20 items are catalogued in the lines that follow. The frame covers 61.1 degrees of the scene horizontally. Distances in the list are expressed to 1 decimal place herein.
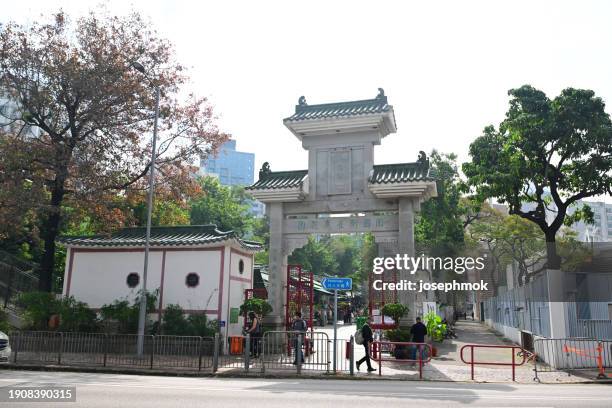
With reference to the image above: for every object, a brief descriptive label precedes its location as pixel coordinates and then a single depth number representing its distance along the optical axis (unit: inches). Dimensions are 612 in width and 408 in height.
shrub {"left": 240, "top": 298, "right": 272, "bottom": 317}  706.2
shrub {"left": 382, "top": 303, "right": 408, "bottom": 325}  660.7
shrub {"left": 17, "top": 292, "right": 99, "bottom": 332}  767.1
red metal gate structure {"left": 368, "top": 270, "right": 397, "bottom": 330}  703.7
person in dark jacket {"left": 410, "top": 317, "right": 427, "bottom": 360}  613.2
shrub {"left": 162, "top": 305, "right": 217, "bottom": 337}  748.6
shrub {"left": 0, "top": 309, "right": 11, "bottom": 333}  751.7
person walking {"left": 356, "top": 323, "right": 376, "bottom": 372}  573.9
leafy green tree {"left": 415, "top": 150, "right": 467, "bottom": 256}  1389.0
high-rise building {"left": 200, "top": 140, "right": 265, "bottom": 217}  6894.7
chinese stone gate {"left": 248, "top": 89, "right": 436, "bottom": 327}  688.4
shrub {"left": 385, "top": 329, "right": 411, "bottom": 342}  657.6
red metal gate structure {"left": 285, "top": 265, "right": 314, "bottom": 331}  733.3
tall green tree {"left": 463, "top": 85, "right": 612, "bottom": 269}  879.1
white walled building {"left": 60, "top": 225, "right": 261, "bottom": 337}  776.9
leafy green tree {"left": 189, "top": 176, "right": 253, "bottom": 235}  1683.1
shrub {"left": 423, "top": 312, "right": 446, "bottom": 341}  930.7
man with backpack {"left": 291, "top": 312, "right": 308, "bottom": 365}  651.3
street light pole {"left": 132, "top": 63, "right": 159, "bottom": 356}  631.6
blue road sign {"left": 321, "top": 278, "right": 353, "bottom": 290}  537.0
